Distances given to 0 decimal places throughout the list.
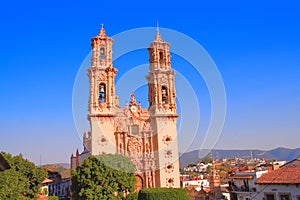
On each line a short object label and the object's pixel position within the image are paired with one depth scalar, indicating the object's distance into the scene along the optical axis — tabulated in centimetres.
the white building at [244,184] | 2383
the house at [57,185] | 4731
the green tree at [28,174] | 2533
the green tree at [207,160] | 10251
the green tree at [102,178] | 2320
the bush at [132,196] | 2416
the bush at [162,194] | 2347
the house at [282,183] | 1981
